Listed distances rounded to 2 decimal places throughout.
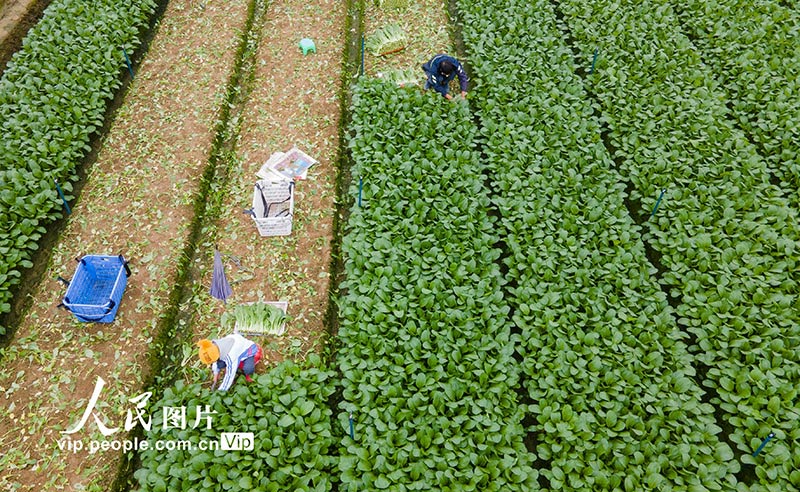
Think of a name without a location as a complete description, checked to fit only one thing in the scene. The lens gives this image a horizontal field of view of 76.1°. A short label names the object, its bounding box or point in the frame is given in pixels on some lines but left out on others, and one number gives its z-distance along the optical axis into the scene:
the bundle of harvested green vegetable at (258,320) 6.62
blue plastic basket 6.49
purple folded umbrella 6.93
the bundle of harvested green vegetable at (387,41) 10.38
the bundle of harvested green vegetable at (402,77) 9.53
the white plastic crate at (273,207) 7.46
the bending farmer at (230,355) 5.93
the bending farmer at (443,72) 8.82
